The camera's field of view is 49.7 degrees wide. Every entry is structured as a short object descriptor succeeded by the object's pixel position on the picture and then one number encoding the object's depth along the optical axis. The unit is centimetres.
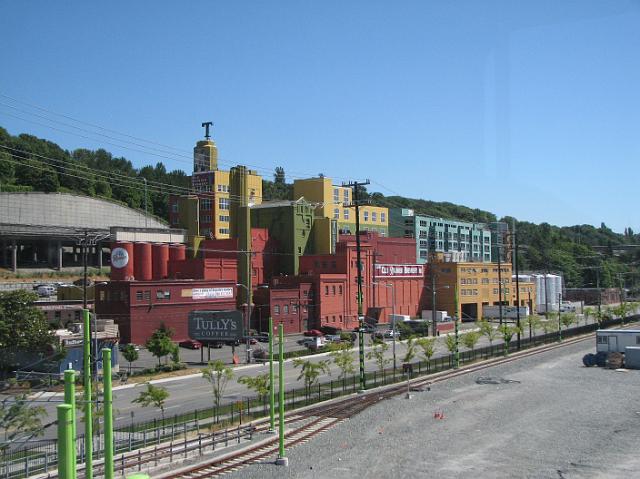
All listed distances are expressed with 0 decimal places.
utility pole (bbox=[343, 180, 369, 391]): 4369
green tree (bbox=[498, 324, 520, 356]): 6943
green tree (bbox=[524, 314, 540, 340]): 8344
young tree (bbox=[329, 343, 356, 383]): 4894
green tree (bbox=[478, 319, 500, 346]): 7432
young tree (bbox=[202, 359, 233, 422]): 3681
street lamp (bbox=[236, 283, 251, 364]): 6153
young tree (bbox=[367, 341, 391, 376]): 5474
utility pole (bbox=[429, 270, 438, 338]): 8123
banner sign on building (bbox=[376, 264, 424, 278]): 9956
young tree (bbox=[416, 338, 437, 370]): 5788
